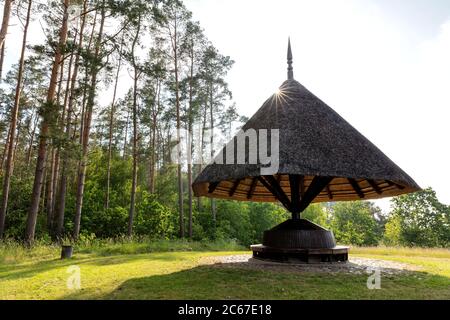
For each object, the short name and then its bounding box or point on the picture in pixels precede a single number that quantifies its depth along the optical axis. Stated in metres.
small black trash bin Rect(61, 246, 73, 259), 10.51
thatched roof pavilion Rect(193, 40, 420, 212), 7.37
